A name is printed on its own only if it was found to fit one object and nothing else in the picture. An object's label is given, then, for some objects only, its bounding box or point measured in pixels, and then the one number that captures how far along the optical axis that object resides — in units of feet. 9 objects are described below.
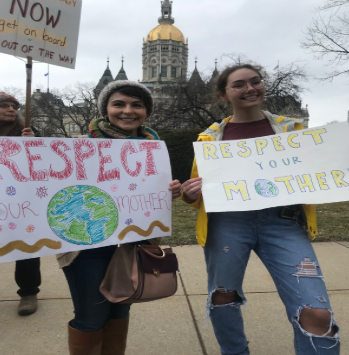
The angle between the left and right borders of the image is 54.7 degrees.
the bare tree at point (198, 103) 62.18
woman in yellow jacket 5.16
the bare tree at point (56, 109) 107.96
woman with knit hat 5.54
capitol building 338.34
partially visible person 8.81
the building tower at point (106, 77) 280.25
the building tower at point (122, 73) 308.28
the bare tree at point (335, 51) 32.22
